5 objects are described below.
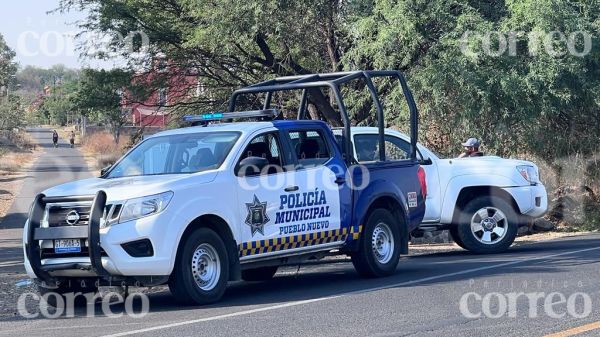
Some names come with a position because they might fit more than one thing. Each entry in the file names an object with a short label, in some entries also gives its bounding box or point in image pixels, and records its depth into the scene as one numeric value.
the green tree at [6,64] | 48.44
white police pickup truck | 8.71
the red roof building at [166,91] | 24.55
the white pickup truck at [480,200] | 13.93
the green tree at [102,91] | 24.80
